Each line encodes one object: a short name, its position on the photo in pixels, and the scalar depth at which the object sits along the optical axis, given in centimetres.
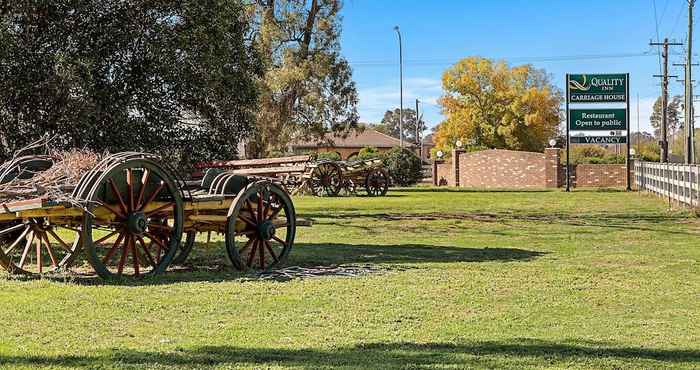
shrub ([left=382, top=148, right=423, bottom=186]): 4634
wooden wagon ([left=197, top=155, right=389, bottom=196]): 3262
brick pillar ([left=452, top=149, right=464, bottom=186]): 5169
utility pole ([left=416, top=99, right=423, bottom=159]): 8720
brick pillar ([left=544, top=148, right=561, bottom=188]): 4441
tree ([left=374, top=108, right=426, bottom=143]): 13862
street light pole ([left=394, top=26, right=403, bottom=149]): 6128
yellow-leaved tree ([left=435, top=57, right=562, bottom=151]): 6694
